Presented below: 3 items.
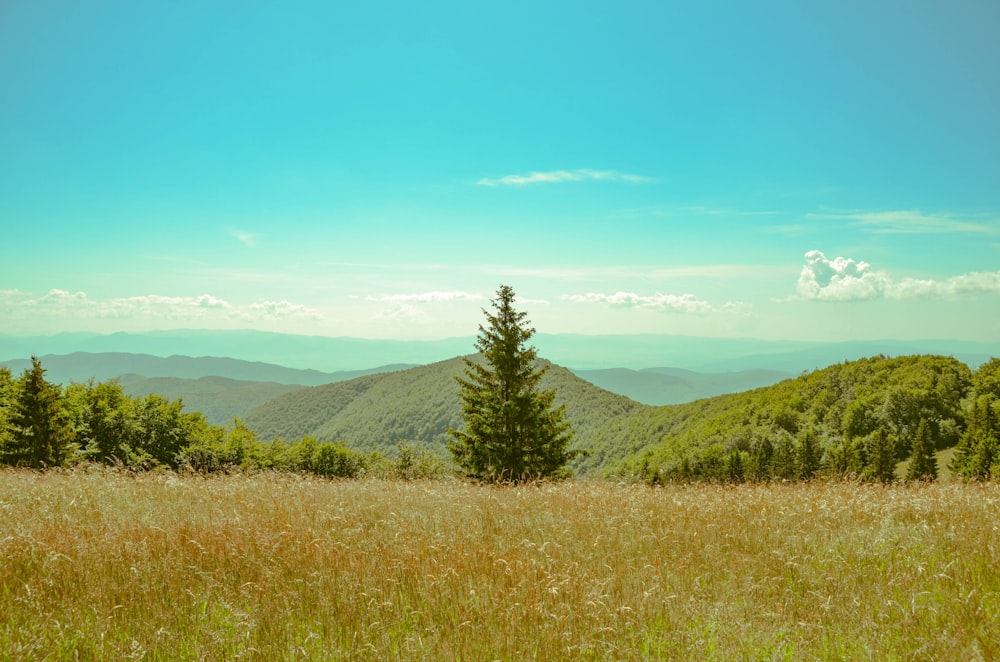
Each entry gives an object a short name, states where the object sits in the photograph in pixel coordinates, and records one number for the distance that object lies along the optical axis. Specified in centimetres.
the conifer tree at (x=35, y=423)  3634
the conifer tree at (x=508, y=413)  3062
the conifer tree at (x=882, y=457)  5434
